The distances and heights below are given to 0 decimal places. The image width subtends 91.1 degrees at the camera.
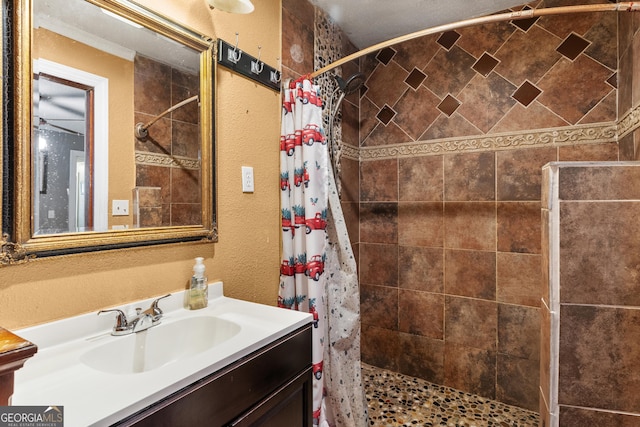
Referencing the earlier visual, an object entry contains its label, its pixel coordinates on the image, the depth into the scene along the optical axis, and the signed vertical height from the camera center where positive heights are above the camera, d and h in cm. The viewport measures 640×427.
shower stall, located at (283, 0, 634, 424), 179 +31
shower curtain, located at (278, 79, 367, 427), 153 -26
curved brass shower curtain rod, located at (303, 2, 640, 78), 106 +76
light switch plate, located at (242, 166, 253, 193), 146 +16
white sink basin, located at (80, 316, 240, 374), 90 -42
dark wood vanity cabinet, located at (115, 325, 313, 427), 69 -48
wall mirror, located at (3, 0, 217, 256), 84 +27
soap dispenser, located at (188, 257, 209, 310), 120 -29
